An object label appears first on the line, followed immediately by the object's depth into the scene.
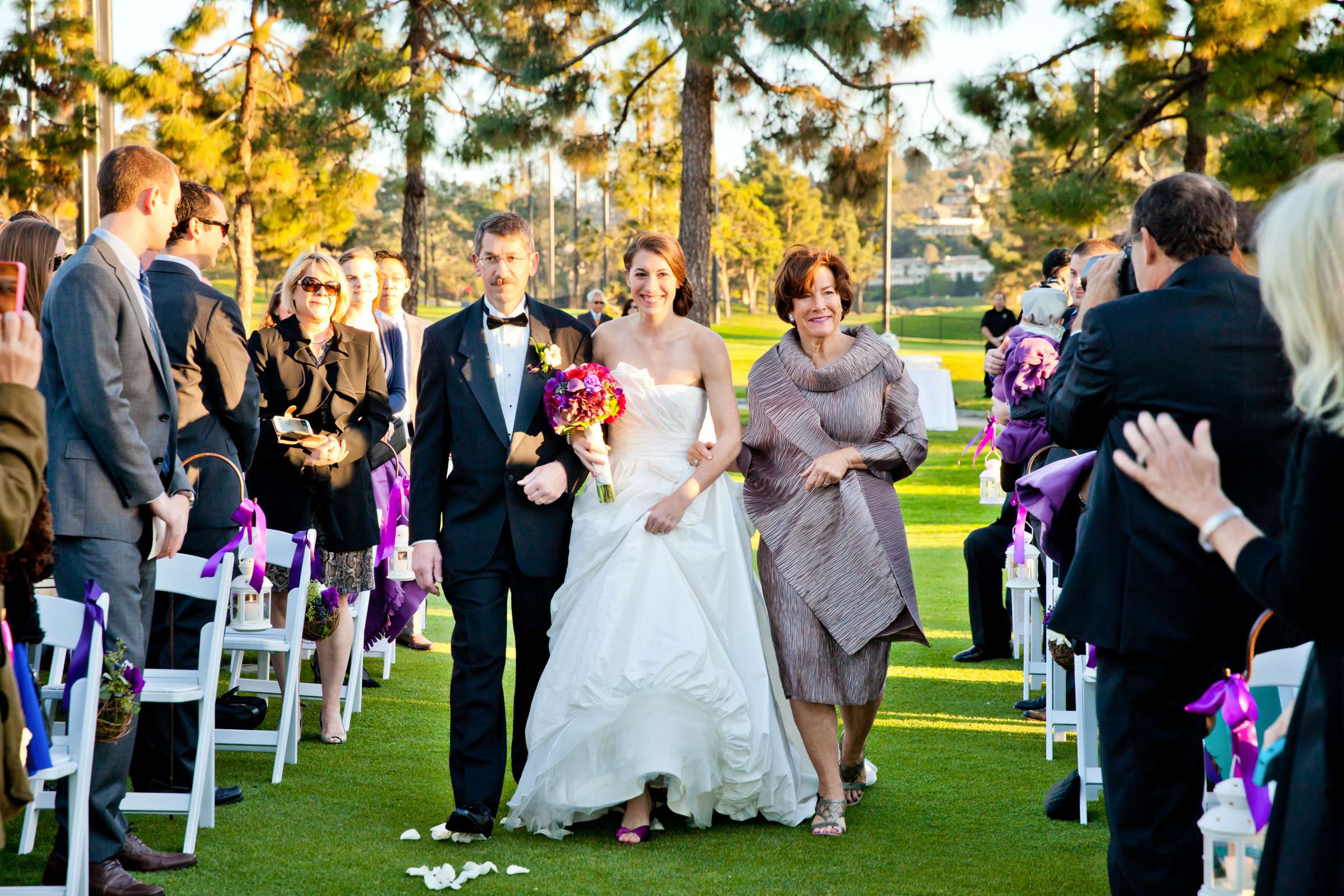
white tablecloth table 21.25
